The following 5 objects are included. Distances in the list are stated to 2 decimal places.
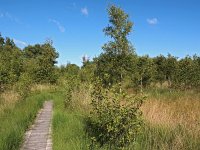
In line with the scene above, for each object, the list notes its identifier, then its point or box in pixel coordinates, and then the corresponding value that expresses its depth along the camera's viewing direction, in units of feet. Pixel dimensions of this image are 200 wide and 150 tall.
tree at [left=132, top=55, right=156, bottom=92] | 56.85
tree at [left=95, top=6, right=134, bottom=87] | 42.82
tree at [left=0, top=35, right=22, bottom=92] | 33.64
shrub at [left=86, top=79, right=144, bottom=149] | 11.43
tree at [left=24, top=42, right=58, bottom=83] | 55.68
